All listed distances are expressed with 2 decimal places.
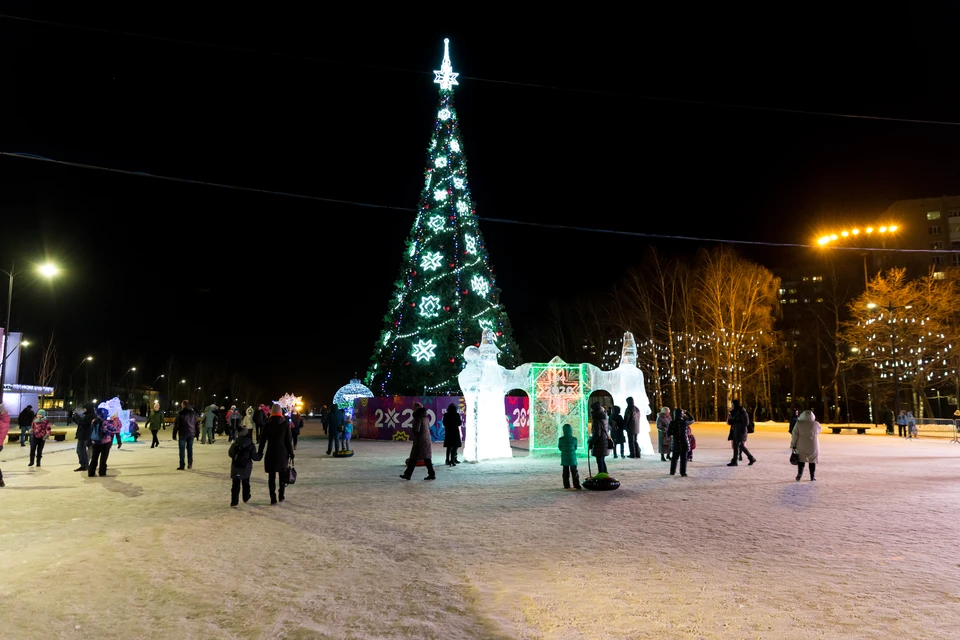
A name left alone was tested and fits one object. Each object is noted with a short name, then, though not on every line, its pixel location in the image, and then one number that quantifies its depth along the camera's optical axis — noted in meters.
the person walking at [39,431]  16.66
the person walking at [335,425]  19.69
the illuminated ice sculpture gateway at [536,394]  18.61
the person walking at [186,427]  15.93
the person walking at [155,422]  24.58
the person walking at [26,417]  20.41
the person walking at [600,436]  12.86
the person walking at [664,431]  17.22
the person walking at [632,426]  18.91
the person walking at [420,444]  13.32
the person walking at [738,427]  16.16
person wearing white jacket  13.19
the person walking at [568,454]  12.01
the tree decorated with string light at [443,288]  29.42
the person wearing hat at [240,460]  10.25
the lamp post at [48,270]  20.11
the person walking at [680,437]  13.99
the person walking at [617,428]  18.61
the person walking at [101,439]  14.35
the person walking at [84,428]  14.45
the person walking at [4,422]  14.02
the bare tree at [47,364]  61.19
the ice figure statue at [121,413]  25.53
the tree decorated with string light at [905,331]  36.62
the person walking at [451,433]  17.00
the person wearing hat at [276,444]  10.45
